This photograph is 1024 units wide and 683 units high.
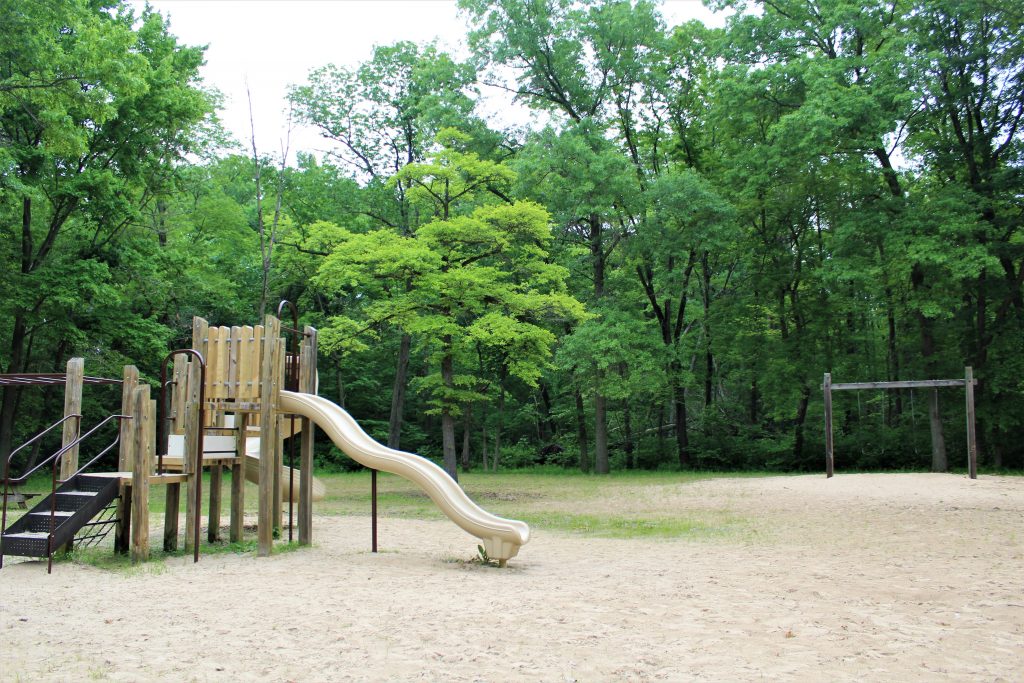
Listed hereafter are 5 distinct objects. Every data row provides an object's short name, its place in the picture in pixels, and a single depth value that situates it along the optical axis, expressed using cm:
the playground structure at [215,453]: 896
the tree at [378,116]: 2930
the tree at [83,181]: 1911
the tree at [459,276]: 1700
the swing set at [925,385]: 1845
